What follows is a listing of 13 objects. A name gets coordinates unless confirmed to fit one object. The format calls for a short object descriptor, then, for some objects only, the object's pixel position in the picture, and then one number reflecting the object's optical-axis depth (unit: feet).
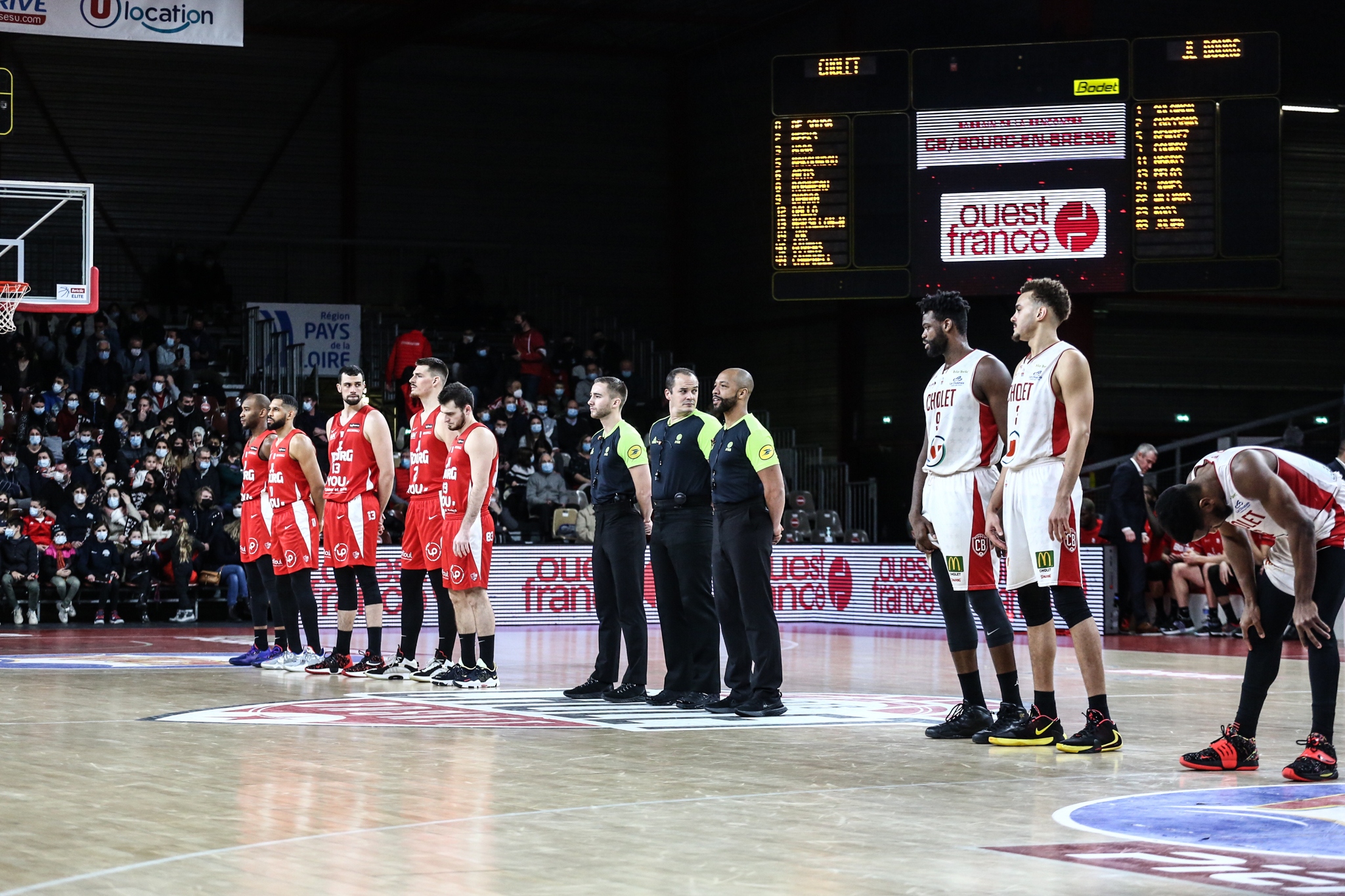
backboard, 84.99
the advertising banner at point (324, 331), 95.66
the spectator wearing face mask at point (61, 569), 63.72
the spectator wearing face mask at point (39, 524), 63.67
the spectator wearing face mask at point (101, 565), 64.13
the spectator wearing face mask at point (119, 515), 65.36
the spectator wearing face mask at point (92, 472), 66.44
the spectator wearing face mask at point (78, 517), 64.39
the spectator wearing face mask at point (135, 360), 81.41
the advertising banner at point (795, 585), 67.82
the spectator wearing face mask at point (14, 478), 66.18
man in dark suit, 60.70
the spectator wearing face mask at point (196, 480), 67.92
